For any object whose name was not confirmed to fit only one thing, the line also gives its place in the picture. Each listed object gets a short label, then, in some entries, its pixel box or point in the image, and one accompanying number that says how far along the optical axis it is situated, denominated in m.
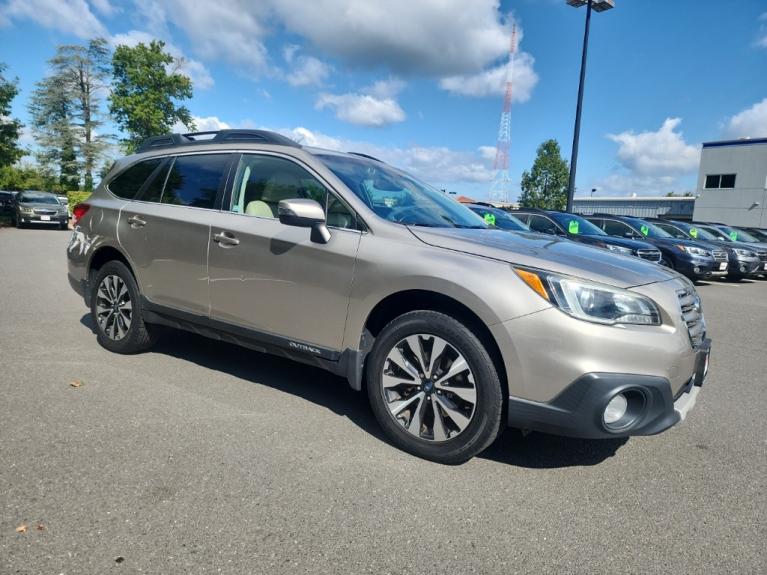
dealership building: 38.18
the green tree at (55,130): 44.62
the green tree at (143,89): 44.66
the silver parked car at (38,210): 22.23
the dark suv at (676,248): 12.91
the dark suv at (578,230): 11.52
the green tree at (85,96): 44.75
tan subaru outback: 2.64
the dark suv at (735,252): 14.34
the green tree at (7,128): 23.69
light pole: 17.34
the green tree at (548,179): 56.38
